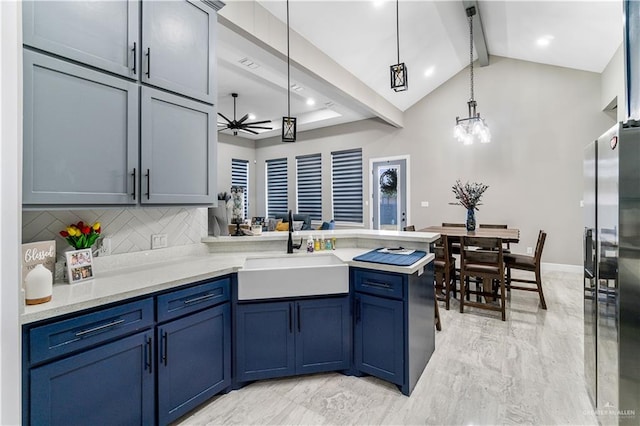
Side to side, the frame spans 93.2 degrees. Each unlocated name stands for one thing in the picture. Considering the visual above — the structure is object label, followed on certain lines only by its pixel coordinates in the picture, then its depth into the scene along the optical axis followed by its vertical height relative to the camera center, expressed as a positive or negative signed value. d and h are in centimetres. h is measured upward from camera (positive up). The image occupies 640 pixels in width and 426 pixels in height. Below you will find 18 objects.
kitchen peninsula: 130 -68
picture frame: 166 -30
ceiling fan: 554 +161
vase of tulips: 172 -13
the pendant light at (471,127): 407 +118
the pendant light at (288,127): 285 +80
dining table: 366 -28
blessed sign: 146 -22
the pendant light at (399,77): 242 +109
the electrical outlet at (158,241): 228 -22
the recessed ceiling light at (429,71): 541 +255
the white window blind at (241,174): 836 +106
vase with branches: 429 +16
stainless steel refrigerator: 144 -32
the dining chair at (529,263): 352 -62
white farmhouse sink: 204 -48
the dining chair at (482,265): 330 -60
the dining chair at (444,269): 369 -72
